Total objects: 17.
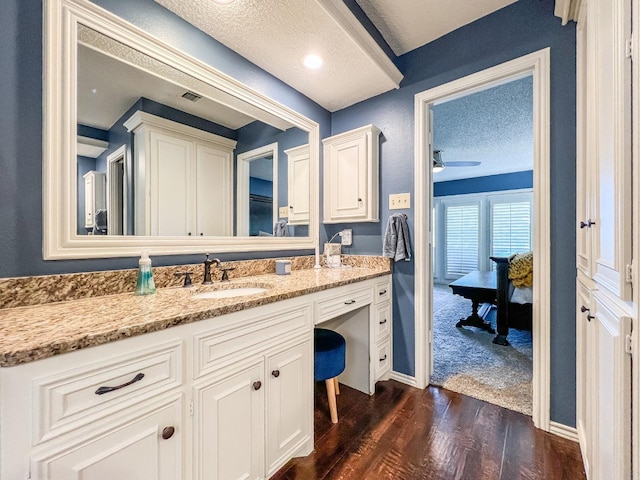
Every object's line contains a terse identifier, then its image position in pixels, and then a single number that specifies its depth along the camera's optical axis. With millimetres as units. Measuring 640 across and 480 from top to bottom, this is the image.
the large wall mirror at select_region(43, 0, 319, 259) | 1109
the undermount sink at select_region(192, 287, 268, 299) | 1408
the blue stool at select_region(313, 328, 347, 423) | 1581
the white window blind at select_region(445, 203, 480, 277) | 6219
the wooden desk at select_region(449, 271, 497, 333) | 3127
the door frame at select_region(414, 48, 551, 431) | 1562
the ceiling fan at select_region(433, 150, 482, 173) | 5082
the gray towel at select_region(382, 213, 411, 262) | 2057
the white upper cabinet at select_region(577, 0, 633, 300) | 708
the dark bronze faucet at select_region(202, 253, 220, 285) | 1521
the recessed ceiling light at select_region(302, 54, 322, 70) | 1806
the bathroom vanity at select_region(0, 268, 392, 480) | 636
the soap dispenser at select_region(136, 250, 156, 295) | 1216
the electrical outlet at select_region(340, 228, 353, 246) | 2432
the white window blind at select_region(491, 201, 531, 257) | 5645
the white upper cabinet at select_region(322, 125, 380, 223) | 2207
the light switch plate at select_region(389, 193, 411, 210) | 2113
